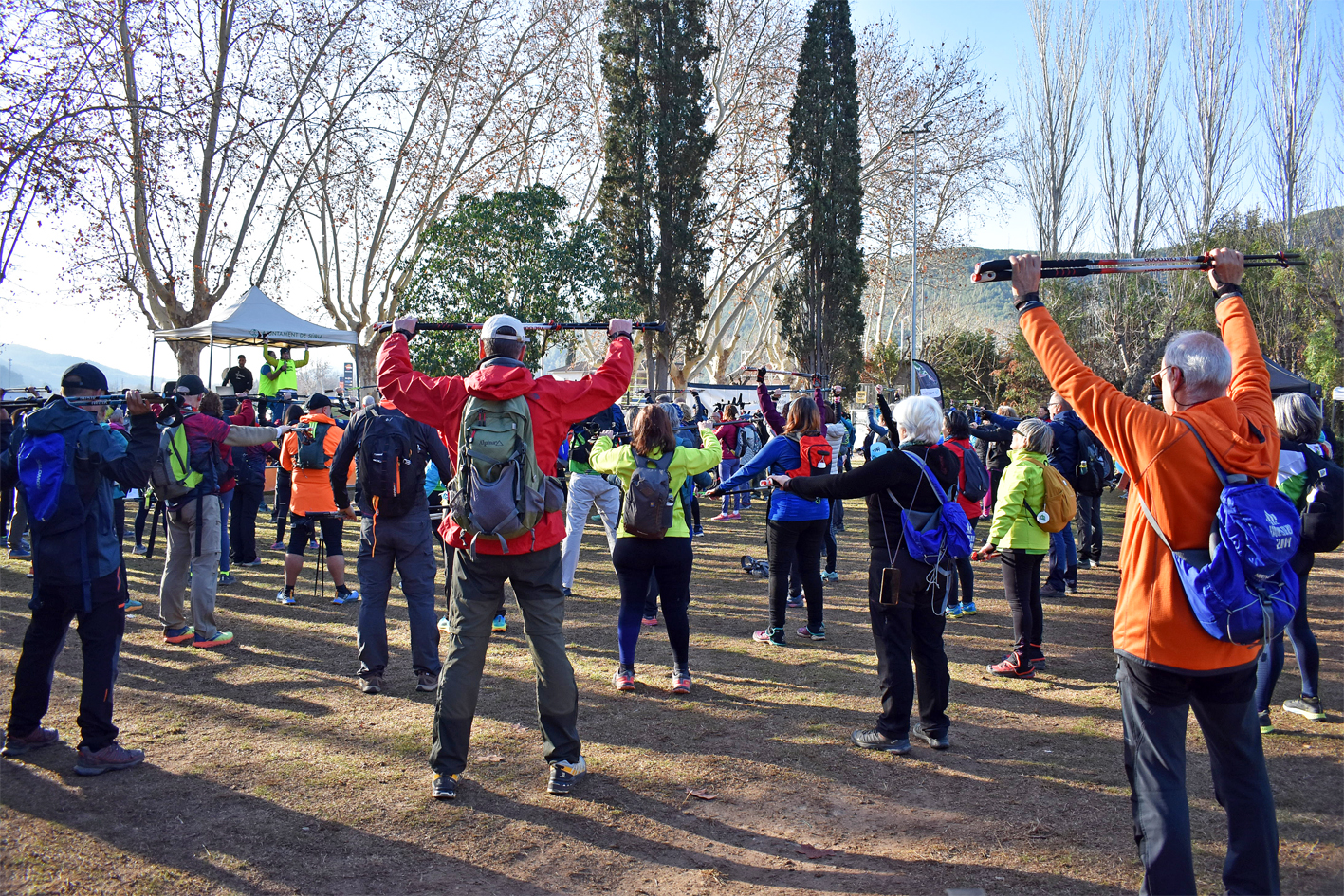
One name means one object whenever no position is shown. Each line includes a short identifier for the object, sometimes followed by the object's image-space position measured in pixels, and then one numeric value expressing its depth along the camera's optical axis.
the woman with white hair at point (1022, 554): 5.67
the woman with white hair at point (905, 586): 4.27
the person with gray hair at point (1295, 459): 4.42
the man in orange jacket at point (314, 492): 7.17
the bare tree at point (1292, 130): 21.77
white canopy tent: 12.83
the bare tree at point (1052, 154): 27.06
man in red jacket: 3.78
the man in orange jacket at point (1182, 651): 2.59
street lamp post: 28.69
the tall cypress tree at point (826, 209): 24.98
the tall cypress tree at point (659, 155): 23.36
